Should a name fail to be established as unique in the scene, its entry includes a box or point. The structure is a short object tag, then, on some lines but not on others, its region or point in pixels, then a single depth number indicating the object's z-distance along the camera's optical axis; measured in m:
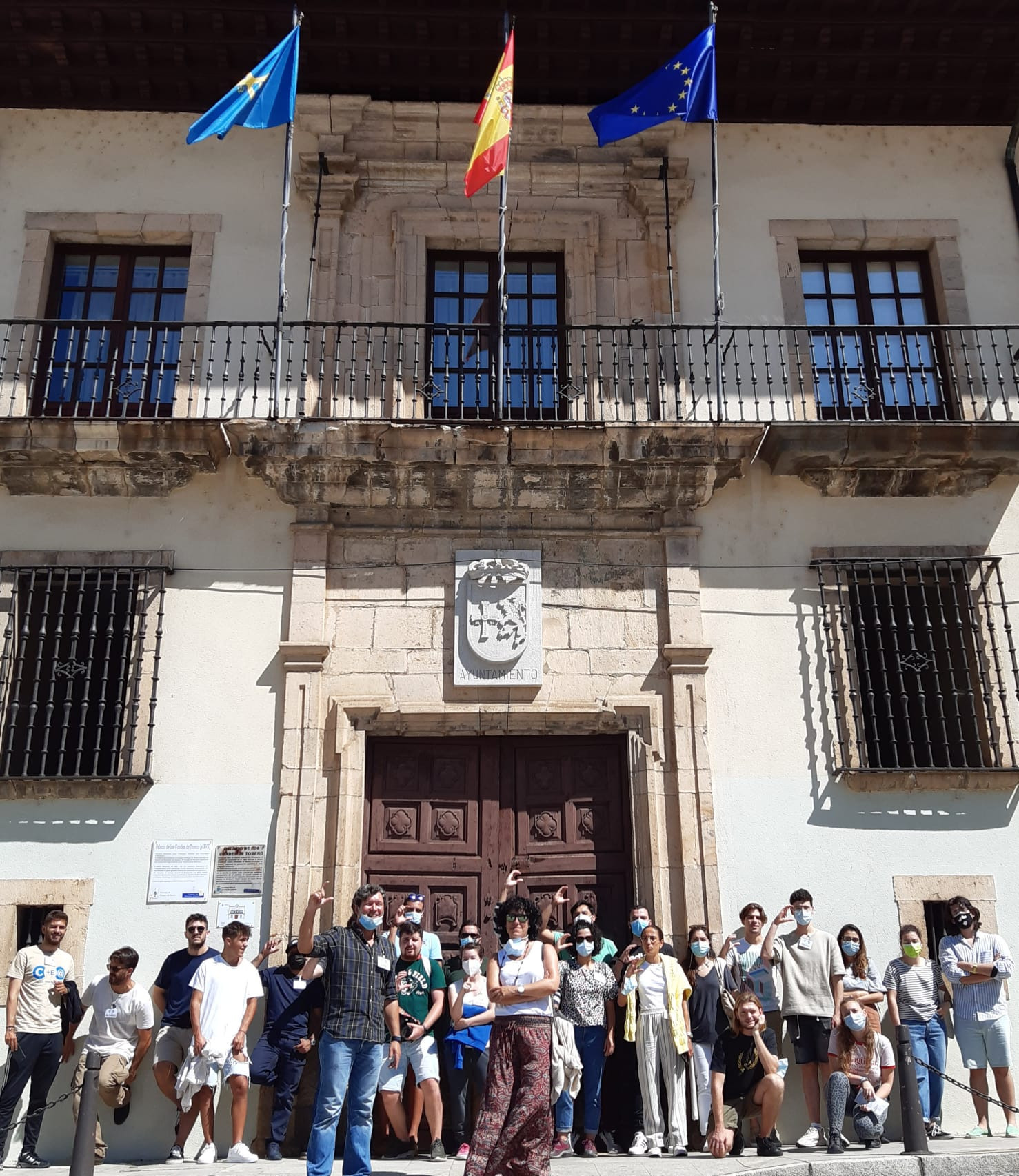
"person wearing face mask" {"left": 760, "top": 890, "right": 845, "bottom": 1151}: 7.32
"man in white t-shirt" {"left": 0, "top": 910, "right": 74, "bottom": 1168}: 7.05
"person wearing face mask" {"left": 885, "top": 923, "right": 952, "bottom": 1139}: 7.45
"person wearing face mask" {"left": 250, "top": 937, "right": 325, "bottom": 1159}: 7.15
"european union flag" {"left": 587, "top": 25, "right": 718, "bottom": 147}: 9.31
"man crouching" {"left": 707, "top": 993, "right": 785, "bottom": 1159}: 6.65
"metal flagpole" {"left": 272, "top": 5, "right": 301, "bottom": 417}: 9.22
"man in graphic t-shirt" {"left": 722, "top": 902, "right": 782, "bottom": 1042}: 7.50
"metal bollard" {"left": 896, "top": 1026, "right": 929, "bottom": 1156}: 6.06
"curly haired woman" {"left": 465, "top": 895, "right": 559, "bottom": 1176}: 5.24
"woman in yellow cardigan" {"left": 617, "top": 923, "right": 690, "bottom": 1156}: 6.94
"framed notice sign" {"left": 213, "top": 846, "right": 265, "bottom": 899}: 8.13
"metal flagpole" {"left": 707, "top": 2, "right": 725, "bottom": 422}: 9.25
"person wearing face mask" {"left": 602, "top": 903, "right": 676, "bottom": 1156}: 7.27
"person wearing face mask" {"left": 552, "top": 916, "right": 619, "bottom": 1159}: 6.98
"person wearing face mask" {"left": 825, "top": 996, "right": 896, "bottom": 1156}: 6.84
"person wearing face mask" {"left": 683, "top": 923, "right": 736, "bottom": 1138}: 7.06
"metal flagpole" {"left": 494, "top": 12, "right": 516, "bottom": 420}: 9.00
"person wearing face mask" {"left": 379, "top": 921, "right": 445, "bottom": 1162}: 6.84
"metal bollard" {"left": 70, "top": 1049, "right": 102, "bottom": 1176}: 5.36
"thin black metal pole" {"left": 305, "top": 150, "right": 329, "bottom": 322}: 9.80
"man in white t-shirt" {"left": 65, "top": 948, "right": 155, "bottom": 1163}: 7.23
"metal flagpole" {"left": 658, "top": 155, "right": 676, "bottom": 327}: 9.77
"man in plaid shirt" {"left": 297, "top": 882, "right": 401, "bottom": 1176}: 5.60
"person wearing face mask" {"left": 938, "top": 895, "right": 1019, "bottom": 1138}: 7.34
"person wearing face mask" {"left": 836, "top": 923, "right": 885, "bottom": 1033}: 7.33
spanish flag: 9.05
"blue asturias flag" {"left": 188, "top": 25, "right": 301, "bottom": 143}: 9.16
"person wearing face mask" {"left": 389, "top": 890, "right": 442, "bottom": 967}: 7.28
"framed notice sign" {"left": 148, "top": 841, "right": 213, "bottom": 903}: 8.11
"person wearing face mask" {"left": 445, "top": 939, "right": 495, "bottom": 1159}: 7.03
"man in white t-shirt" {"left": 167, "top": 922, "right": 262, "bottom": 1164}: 6.95
